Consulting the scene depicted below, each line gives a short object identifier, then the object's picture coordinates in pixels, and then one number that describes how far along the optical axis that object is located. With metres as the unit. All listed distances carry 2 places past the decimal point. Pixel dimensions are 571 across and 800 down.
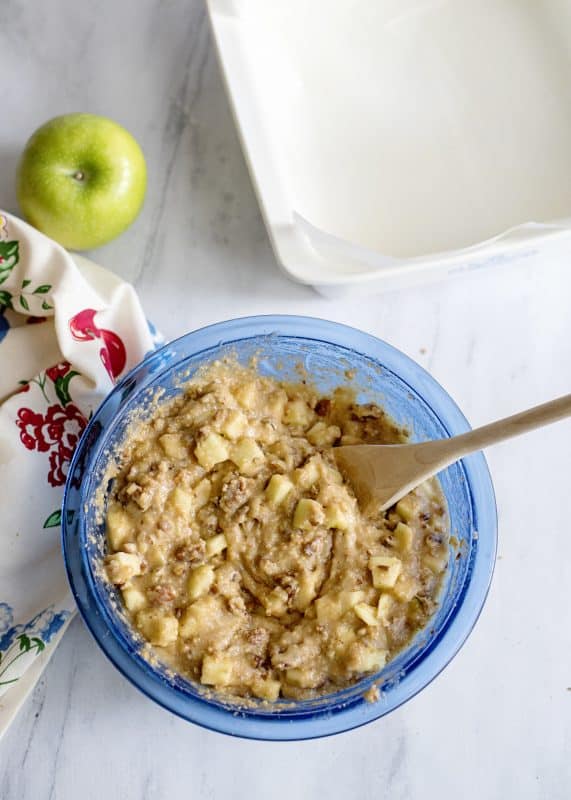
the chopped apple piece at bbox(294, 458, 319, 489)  0.84
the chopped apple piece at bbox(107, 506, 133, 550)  0.84
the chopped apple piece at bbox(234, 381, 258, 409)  0.87
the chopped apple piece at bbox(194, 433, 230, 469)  0.84
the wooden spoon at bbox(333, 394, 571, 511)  0.77
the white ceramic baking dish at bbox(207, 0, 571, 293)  0.90
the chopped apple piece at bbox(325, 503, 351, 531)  0.83
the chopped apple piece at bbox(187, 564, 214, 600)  0.83
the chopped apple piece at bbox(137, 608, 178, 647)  0.82
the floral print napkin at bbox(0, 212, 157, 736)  0.86
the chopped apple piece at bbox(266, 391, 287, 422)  0.87
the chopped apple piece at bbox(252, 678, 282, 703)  0.82
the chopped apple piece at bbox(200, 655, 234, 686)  0.82
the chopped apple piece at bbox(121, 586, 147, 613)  0.83
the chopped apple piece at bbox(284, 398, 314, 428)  0.87
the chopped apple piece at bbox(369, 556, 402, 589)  0.83
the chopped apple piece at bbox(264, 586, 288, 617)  0.83
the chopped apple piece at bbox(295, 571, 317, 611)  0.83
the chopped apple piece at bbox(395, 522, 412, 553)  0.85
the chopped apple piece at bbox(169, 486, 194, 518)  0.84
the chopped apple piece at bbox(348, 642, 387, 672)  0.82
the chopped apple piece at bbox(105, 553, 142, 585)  0.82
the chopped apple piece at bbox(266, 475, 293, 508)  0.84
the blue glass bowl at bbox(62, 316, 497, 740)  0.82
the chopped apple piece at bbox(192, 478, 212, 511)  0.84
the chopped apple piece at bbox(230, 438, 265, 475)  0.84
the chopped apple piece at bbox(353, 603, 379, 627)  0.82
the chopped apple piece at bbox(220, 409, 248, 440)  0.85
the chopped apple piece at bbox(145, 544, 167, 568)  0.83
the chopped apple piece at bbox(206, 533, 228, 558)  0.84
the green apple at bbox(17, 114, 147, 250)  0.88
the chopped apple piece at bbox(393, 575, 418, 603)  0.84
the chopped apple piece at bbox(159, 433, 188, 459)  0.85
